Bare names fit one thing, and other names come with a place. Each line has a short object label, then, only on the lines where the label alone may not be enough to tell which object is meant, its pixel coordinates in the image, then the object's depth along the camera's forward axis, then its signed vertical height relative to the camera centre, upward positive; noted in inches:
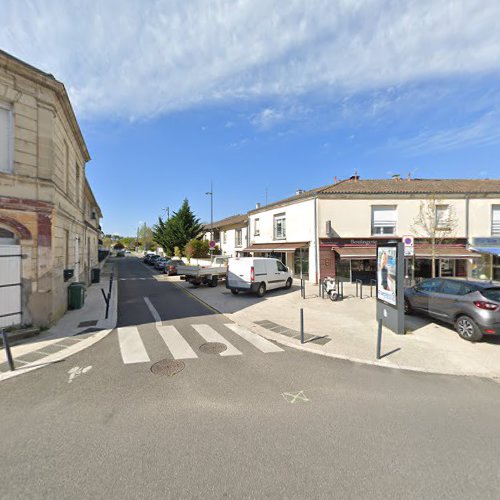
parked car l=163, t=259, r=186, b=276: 921.5 -56.2
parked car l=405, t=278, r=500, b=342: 247.0 -54.2
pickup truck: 627.8 -55.7
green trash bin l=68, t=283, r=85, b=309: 390.9 -68.8
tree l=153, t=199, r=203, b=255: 1433.3 +129.9
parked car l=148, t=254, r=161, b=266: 1391.4 -46.3
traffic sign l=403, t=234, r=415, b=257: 343.5 +10.7
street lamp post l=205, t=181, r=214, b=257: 1118.6 +172.5
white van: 514.6 -47.7
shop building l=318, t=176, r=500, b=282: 652.7 +74.4
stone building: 273.1 +74.1
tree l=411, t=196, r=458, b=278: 632.4 +78.8
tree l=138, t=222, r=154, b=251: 2943.7 +168.9
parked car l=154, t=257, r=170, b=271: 1137.0 -56.8
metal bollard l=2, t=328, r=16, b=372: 189.9 -80.0
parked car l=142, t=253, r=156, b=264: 1534.7 -46.8
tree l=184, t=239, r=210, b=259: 1206.9 +11.0
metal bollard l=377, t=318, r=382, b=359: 219.5 -77.0
